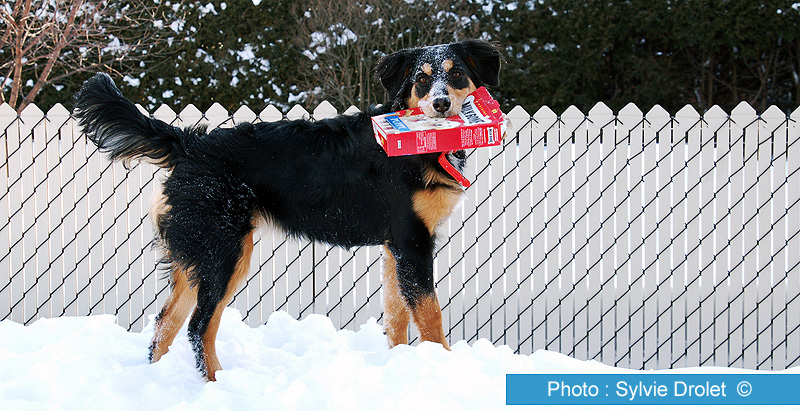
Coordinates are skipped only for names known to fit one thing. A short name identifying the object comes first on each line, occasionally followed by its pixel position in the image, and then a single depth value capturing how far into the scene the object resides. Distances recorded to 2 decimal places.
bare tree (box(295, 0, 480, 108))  10.70
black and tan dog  2.89
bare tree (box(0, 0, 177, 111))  5.88
